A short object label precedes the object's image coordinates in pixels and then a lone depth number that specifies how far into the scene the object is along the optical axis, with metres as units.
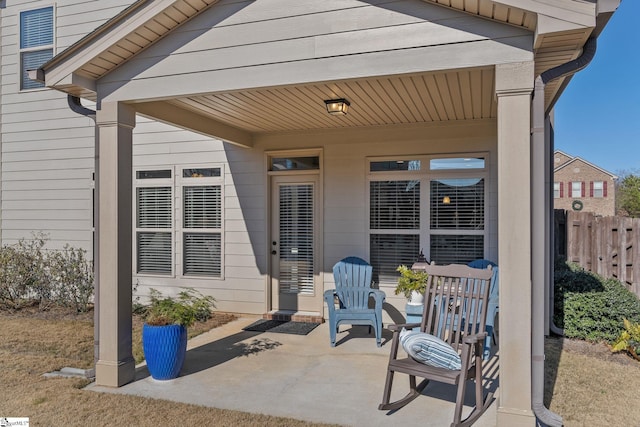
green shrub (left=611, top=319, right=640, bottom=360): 4.36
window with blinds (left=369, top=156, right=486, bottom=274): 5.48
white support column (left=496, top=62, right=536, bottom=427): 2.82
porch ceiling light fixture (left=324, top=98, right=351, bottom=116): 4.38
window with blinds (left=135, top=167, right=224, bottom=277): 6.54
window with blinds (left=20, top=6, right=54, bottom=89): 7.14
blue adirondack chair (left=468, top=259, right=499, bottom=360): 4.49
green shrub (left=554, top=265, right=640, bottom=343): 4.74
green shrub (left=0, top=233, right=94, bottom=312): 6.64
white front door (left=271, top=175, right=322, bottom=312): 6.19
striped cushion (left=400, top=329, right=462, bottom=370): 3.06
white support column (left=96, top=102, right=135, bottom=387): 3.79
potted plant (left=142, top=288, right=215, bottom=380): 3.77
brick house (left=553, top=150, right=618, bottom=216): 26.52
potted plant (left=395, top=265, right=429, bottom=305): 5.02
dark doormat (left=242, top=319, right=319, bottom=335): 5.57
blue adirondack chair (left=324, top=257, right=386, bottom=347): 4.96
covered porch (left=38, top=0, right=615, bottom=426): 2.85
